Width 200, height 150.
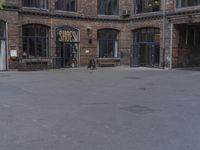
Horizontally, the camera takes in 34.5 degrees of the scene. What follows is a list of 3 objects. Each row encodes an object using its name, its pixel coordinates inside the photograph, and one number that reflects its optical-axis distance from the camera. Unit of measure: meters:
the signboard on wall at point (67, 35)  27.74
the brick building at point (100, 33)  24.31
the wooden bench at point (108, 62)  30.23
